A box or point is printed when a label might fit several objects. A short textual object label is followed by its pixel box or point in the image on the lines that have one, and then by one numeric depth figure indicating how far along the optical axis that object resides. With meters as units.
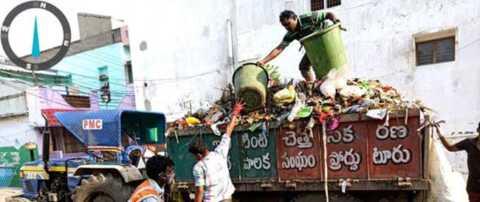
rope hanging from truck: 4.75
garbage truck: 4.36
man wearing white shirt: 4.12
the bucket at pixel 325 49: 5.08
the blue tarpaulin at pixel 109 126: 6.99
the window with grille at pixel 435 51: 10.34
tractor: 6.68
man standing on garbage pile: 5.32
